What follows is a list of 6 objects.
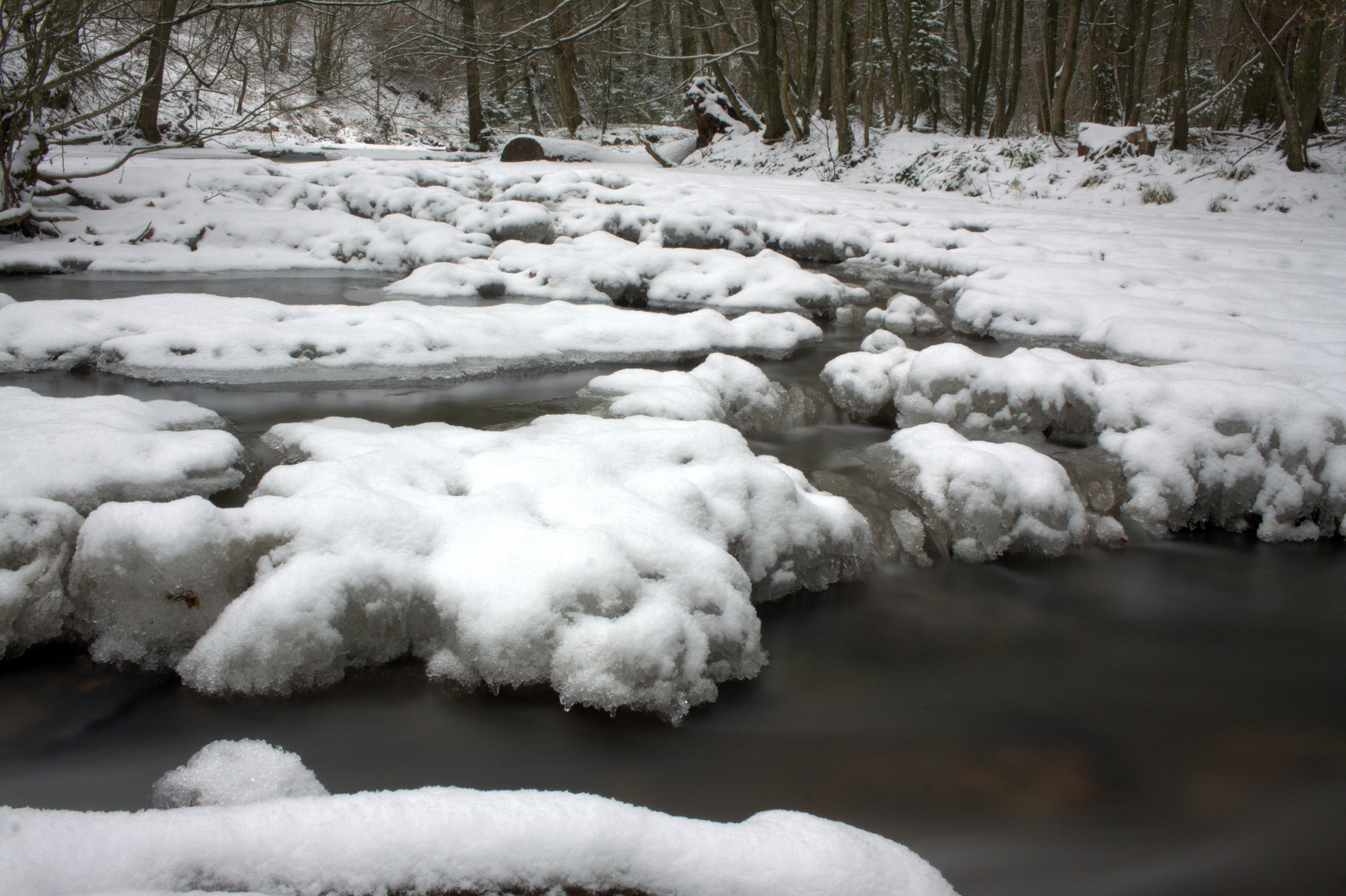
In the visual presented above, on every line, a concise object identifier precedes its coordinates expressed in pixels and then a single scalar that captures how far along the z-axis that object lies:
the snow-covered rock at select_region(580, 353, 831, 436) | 3.62
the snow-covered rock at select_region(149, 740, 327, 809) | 1.57
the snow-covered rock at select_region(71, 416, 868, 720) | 2.05
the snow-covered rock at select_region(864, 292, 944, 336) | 5.80
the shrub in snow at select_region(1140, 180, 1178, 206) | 10.17
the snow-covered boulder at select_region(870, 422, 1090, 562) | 3.04
